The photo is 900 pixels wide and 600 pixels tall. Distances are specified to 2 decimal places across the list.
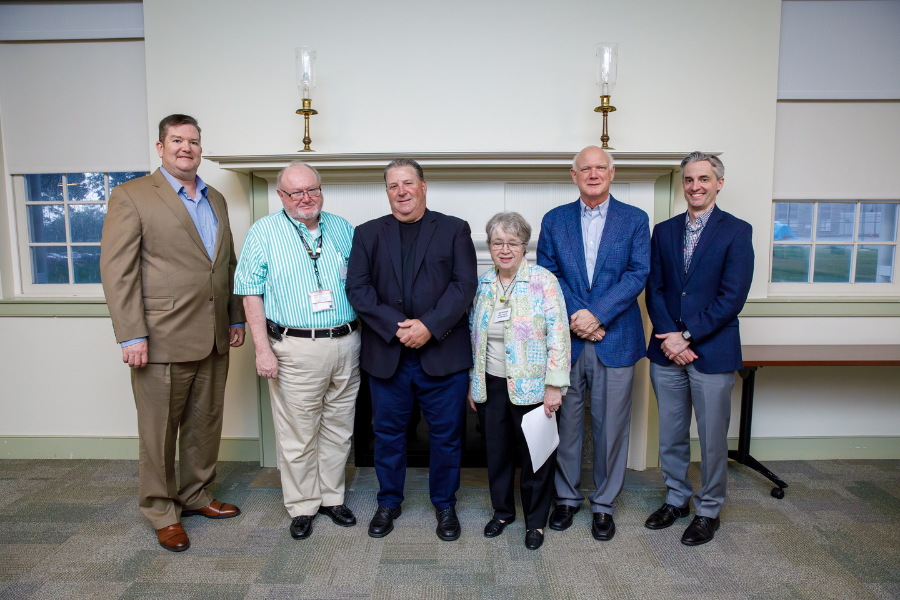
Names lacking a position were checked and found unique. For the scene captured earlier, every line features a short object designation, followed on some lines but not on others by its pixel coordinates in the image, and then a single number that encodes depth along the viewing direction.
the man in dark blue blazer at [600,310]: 2.33
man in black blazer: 2.26
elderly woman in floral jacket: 2.17
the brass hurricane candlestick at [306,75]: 2.80
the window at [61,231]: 3.43
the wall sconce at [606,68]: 2.79
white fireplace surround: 2.79
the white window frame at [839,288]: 3.36
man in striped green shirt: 2.31
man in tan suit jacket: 2.24
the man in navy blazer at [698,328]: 2.27
